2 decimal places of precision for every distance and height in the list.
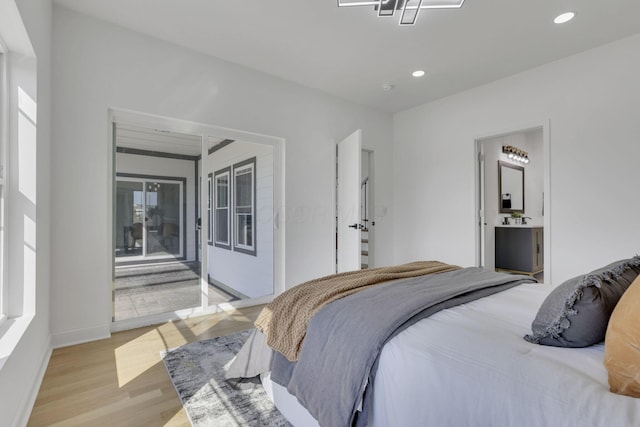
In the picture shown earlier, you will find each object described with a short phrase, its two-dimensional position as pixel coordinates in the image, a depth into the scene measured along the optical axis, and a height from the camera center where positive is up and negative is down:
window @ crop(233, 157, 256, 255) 3.83 +0.09
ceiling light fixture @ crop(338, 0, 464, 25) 1.92 +1.35
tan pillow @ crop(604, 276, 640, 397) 0.81 -0.37
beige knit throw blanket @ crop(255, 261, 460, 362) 1.48 -0.47
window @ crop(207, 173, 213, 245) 3.46 +0.03
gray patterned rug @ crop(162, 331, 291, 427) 1.66 -1.08
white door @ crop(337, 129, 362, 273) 3.79 +0.13
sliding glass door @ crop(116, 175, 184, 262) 3.00 -0.05
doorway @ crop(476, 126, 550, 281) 5.24 +0.16
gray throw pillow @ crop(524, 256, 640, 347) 1.05 -0.35
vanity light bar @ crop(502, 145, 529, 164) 5.62 +1.10
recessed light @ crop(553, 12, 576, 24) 2.60 +1.65
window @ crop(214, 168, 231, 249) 3.65 +0.05
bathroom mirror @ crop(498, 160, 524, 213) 5.64 +0.47
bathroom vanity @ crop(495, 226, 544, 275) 5.15 -0.62
